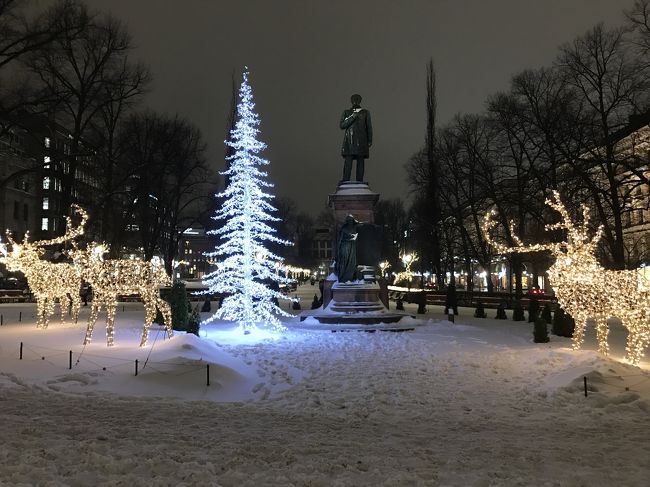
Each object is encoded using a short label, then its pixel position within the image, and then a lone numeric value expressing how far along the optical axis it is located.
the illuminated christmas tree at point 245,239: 19.83
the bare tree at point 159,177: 36.91
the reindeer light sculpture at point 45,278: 19.69
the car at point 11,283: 48.42
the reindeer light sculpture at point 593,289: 12.41
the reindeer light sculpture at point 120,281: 14.77
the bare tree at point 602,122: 26.05
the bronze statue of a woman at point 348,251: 21.98
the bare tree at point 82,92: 26.86
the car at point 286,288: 62.41
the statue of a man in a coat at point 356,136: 24.59
